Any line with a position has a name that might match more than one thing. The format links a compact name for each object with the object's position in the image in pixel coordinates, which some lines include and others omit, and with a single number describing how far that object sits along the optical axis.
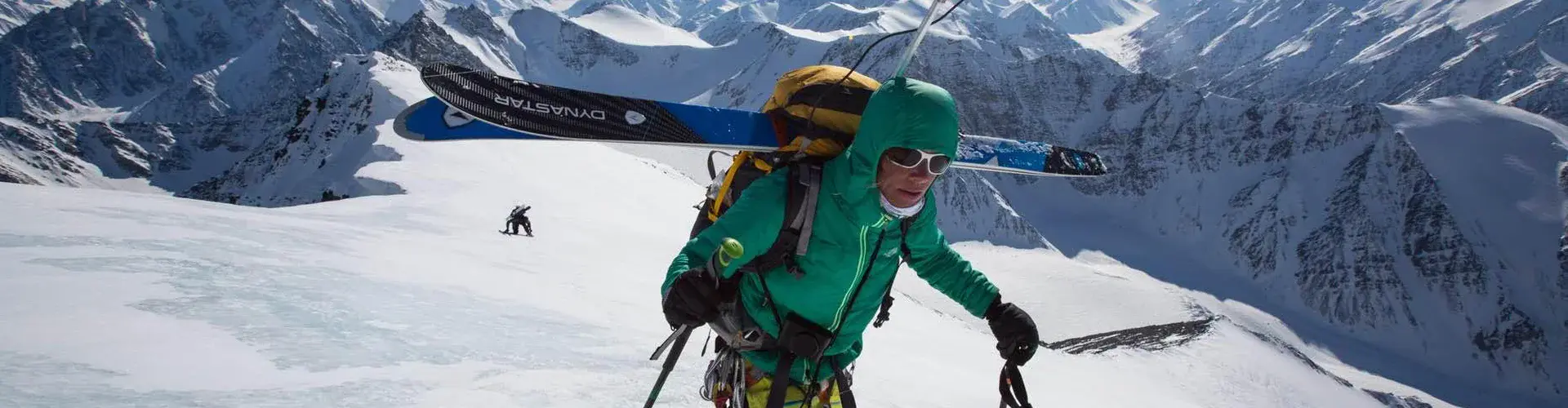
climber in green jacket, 3.19
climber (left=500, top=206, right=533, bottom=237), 17.72
